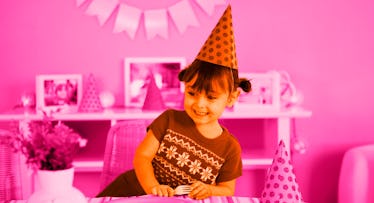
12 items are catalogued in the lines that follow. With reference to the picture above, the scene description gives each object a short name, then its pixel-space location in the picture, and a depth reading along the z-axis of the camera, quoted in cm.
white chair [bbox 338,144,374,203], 258
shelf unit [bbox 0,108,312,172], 263
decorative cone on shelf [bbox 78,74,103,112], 273
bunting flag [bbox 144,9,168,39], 295
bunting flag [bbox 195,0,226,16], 296
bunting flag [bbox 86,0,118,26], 294
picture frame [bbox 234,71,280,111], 272
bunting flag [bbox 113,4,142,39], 295
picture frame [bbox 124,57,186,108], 294
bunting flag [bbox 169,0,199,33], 295
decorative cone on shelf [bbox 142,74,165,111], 272
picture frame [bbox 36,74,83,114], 277
